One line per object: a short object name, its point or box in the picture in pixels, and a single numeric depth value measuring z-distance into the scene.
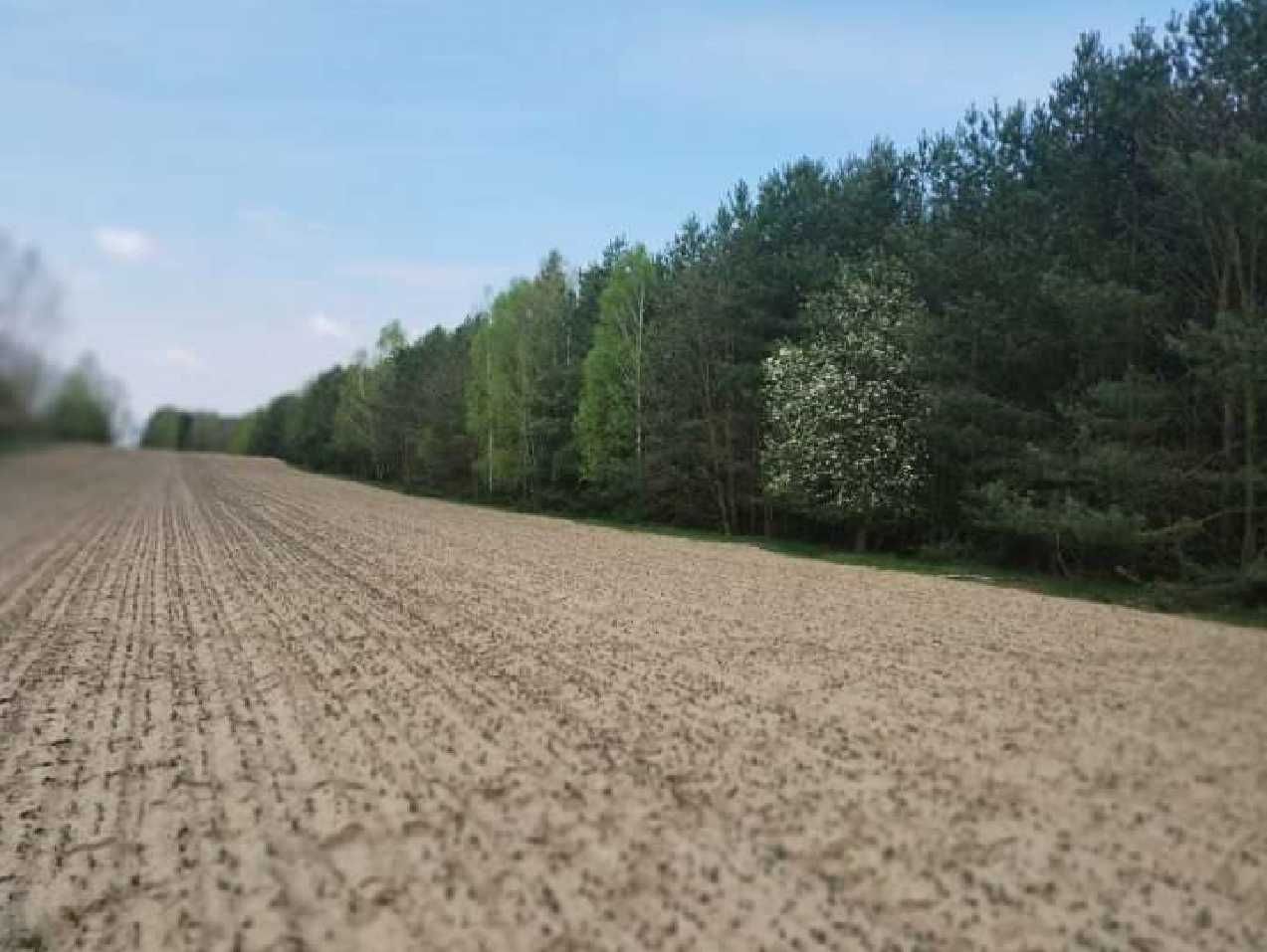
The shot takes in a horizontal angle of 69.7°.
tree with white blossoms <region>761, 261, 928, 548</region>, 25.39
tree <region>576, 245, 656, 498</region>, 39.25
